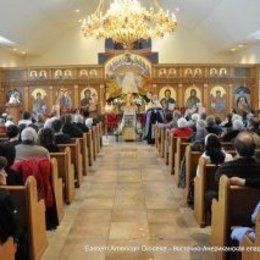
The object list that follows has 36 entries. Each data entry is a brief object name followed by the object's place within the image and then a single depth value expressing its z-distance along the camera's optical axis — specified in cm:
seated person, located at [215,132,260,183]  329
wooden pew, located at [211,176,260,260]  318
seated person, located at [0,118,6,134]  825
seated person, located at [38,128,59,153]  508
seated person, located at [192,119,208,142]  595
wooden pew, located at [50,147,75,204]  518
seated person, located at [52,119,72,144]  626
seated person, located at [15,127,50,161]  447
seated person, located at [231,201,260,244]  270
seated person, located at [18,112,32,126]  799
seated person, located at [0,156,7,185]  307
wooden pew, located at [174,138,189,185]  627
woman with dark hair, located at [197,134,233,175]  422
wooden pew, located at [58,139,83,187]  620
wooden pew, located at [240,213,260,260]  246
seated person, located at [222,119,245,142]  639
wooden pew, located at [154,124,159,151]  1030
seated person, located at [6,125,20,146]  549
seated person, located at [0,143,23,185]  362
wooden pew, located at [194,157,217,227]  424
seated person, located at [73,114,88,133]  824
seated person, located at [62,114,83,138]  728
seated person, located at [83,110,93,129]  928
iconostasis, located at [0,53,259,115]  1525
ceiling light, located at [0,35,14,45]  1270
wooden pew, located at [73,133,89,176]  727
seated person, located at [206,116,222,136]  596
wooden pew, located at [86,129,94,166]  827
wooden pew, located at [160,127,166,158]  905
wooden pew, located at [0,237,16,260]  272
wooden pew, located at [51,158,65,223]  434
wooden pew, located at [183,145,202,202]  513
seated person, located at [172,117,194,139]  730
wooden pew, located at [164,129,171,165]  807
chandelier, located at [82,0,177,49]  903
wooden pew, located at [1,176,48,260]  329
